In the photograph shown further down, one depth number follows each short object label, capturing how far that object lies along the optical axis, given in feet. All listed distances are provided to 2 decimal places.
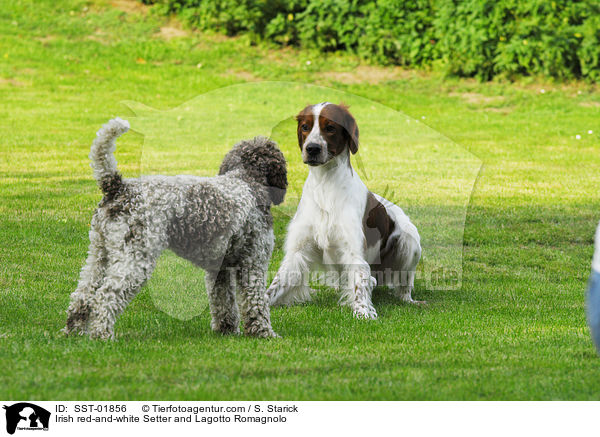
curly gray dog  35.78
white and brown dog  45.70
